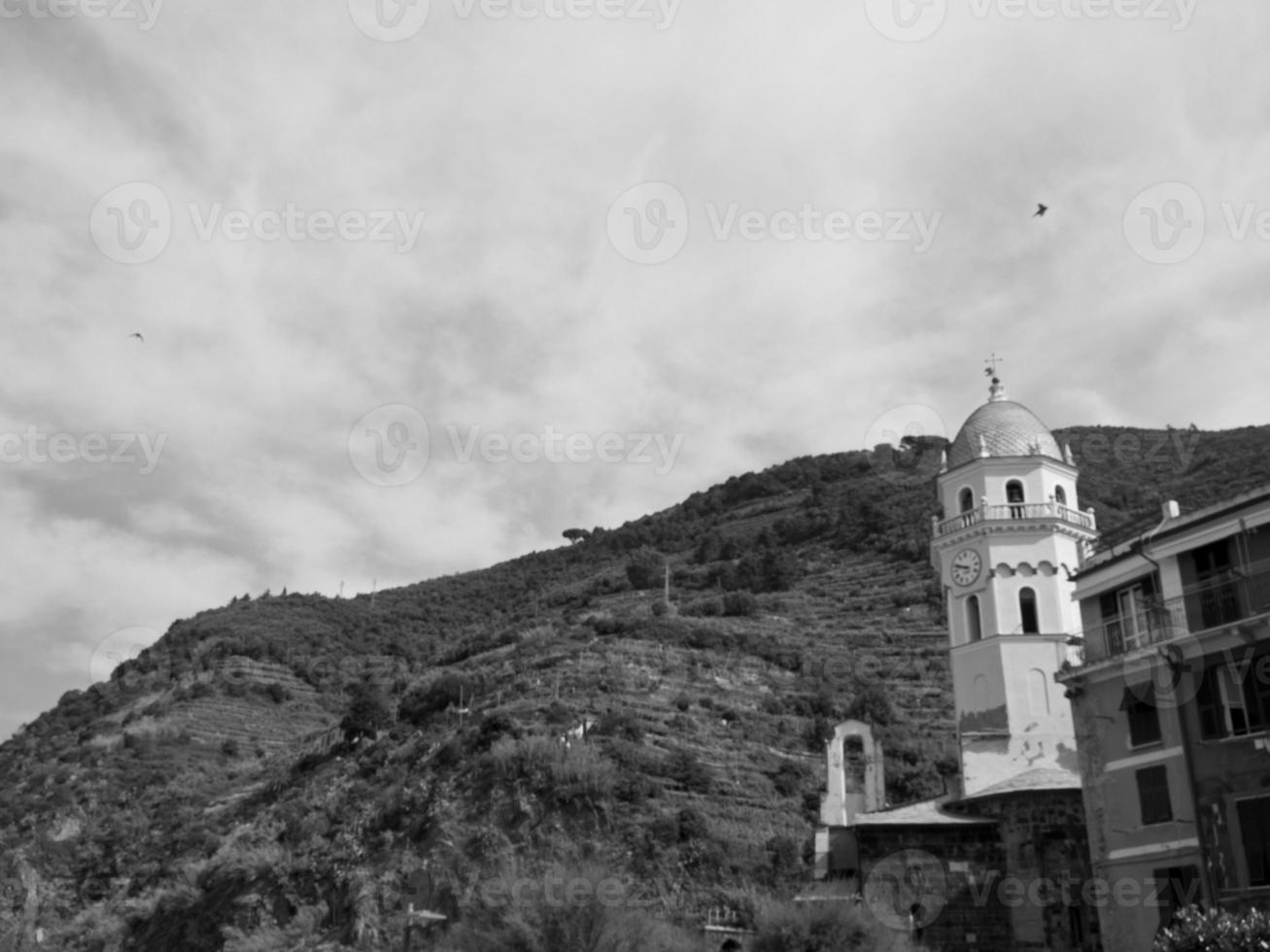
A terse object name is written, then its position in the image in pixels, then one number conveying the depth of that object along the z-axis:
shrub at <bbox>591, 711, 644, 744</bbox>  61.84
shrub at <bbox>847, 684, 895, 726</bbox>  66.00
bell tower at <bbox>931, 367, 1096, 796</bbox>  37.88
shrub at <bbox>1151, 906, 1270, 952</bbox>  22.09
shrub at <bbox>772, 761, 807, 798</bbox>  59.02
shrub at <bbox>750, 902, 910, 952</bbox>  31.86
